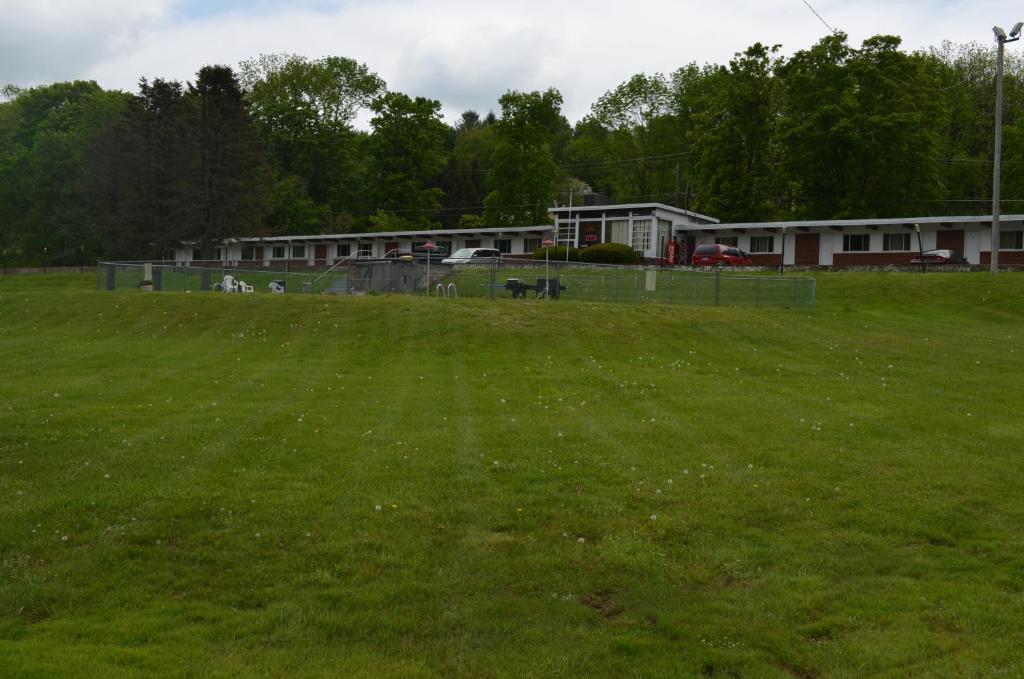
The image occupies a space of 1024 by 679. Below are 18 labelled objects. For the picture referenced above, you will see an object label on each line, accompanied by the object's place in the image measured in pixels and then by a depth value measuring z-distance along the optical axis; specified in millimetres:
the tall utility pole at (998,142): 38750
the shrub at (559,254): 48656
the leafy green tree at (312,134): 84875
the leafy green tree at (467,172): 95250
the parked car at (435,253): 46062
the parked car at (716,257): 49081
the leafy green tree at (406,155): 79312
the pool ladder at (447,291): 30559
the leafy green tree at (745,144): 63938
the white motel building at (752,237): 48156
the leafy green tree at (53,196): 76875
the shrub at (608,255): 46969
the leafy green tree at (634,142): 86200
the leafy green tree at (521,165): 73250
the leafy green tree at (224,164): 62625
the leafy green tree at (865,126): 58375
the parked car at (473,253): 51219
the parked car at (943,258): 45250
